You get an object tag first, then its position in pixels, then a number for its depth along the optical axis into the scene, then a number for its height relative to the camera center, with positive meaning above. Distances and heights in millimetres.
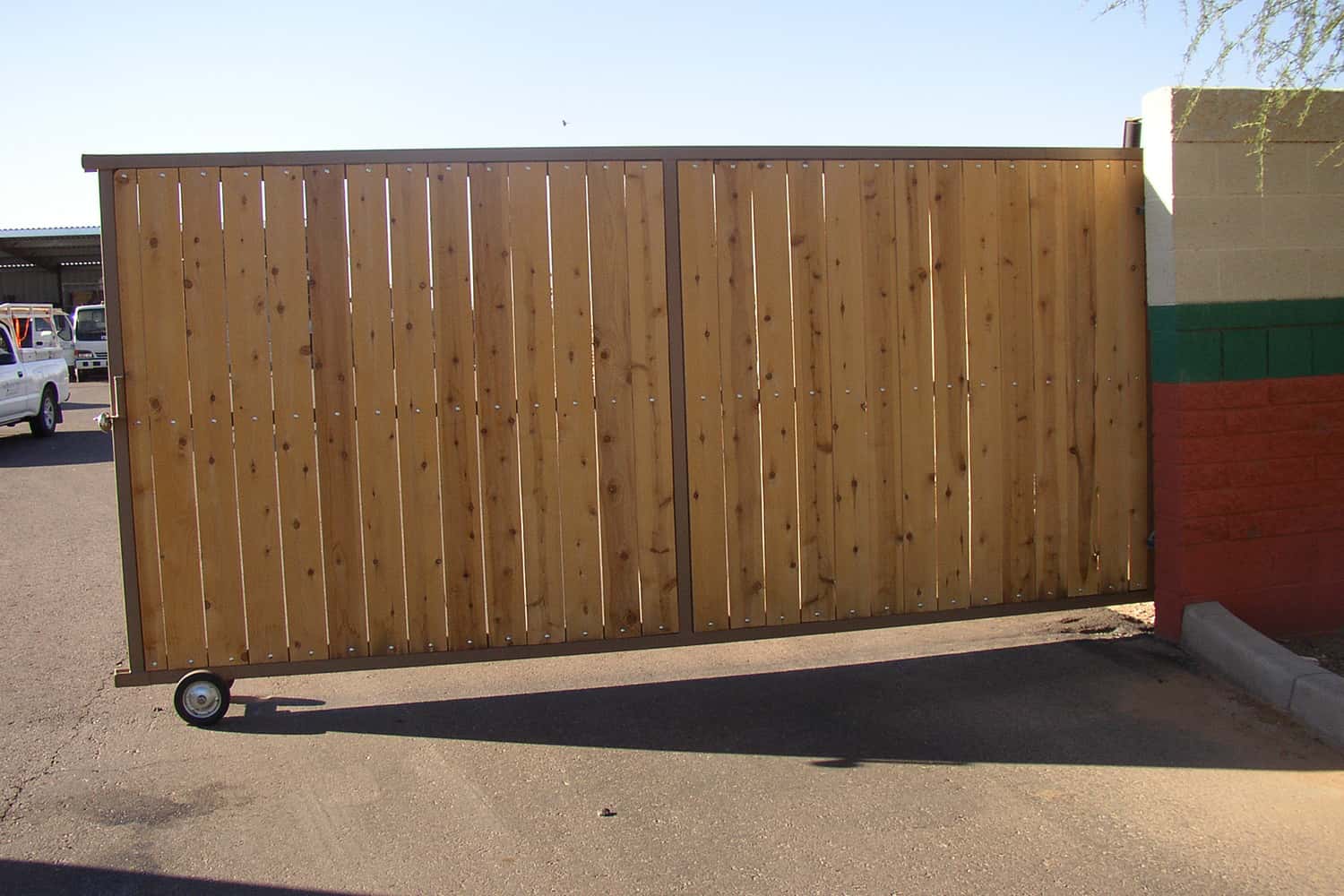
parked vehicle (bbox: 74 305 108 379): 34000 +1497
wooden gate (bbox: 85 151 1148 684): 5551 -119
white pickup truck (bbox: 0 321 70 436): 17328 +114
